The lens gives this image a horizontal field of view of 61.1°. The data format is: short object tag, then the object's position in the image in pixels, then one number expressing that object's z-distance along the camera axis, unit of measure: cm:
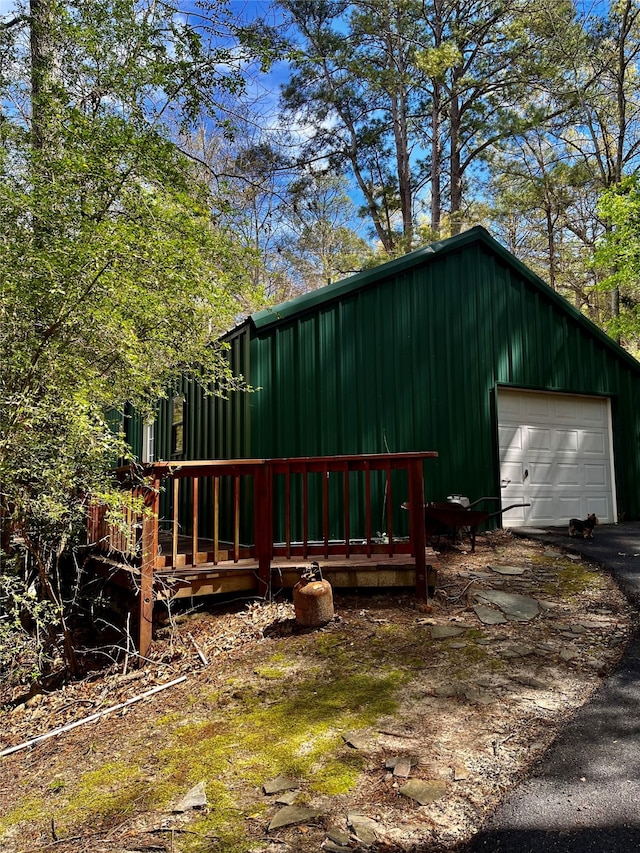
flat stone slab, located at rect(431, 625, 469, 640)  383
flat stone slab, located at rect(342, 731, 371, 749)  258
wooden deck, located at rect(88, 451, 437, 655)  422
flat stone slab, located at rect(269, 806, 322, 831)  208
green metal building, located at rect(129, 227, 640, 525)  607
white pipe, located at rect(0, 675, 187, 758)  339
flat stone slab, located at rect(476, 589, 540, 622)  423
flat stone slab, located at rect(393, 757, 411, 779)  231
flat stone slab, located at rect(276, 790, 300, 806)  221
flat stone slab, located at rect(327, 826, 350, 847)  194
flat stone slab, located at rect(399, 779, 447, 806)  214
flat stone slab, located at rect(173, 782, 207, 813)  225
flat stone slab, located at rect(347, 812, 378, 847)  194
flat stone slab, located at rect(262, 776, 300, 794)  230
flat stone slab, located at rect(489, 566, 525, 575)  537
